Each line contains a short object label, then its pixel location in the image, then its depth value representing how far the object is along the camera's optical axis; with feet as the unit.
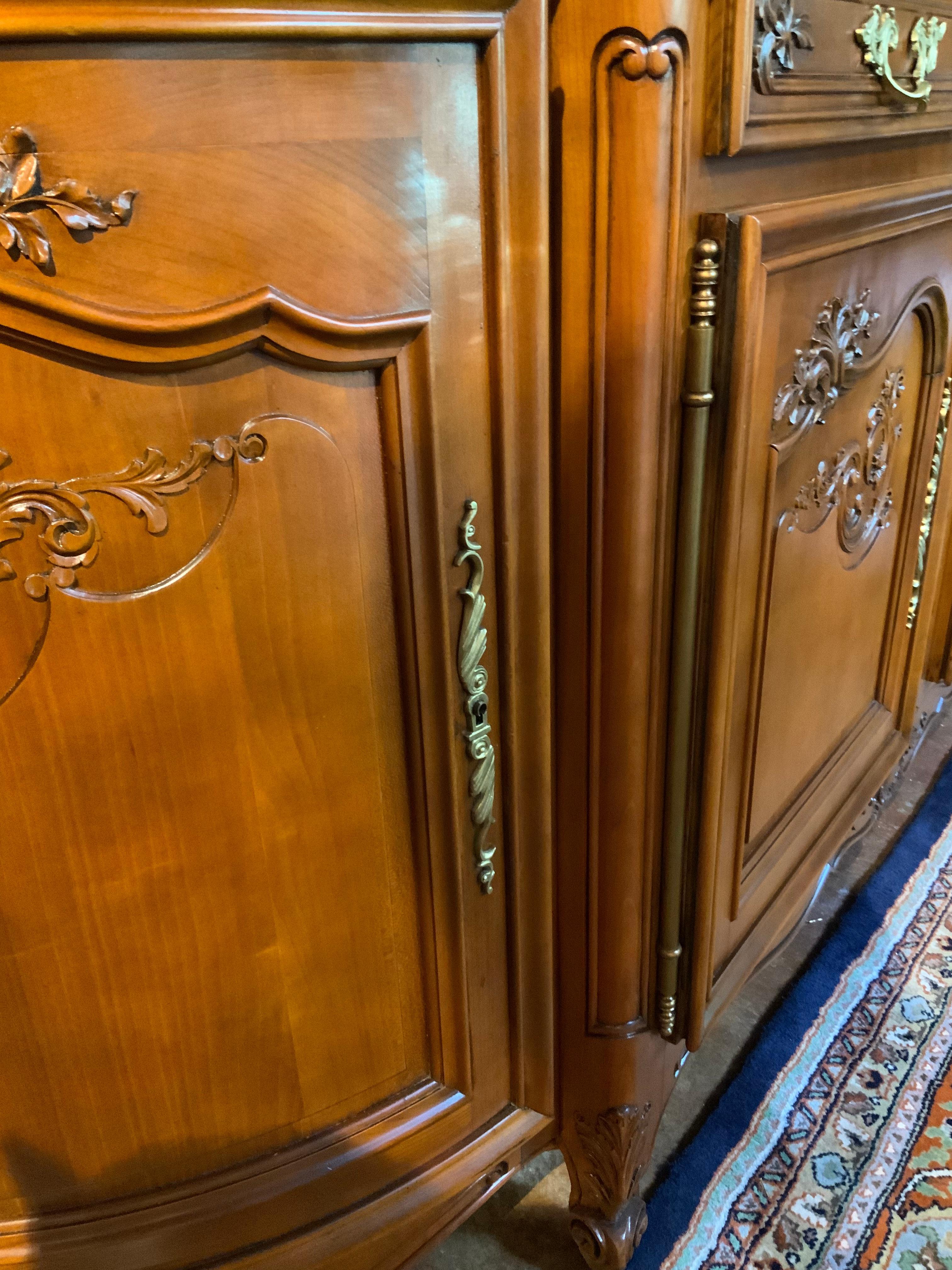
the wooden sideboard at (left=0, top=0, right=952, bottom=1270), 1.30
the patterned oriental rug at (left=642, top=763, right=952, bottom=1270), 2.69
